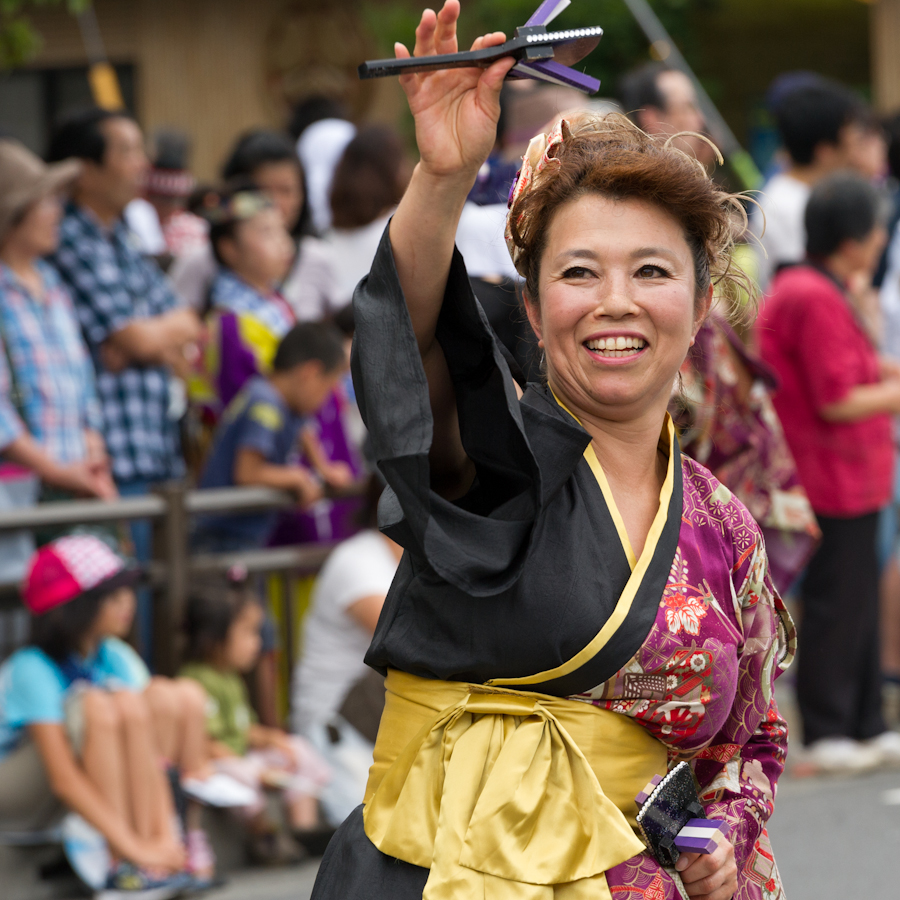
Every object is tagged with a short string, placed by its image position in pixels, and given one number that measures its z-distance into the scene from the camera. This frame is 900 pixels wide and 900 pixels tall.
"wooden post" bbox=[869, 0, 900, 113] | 26.73
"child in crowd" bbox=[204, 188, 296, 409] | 10.62
